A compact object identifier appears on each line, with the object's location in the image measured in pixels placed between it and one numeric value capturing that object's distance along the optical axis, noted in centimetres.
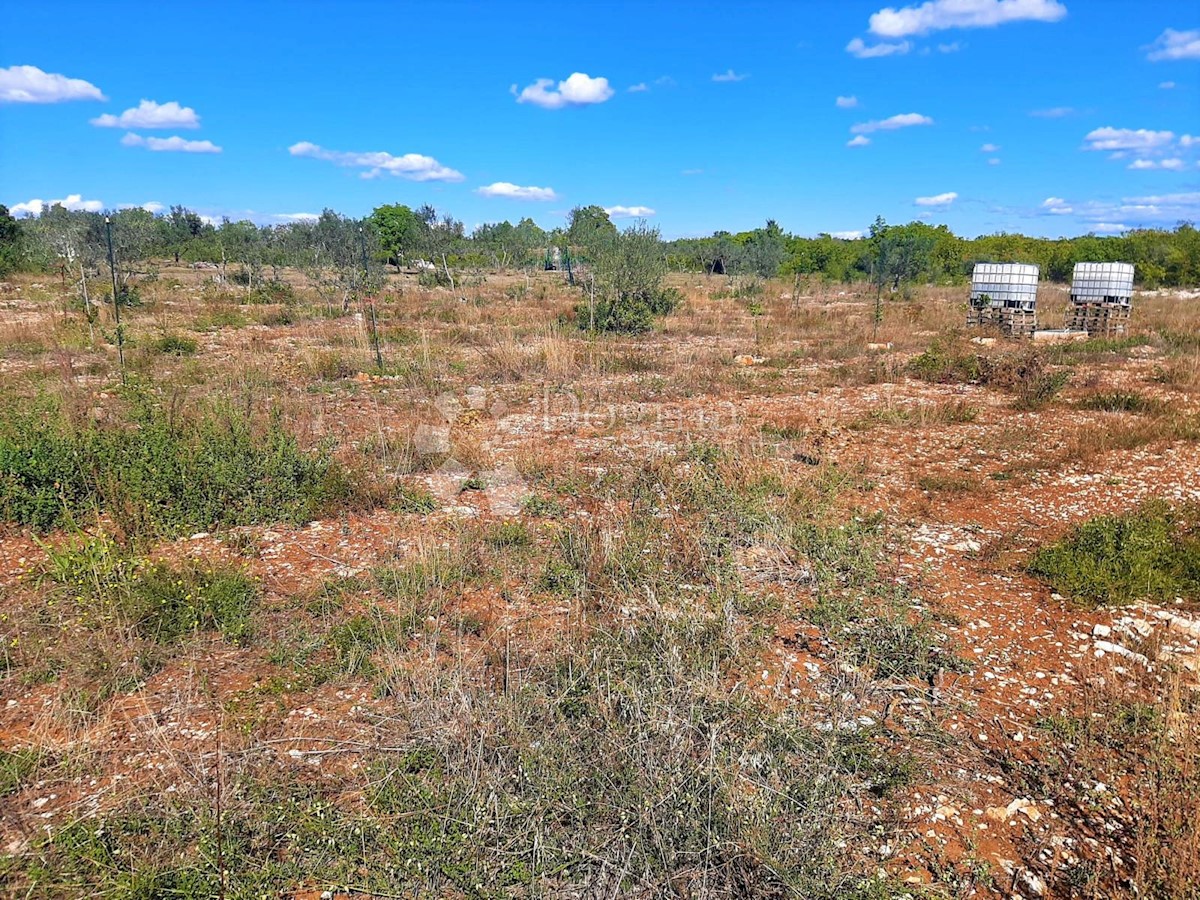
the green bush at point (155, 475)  434
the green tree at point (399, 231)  2961
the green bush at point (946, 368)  1014
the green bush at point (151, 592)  327
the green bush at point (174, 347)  1047
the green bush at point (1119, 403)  793
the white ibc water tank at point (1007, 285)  1404
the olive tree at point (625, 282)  1417
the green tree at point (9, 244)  2113
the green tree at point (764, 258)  3047
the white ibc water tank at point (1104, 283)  1419
